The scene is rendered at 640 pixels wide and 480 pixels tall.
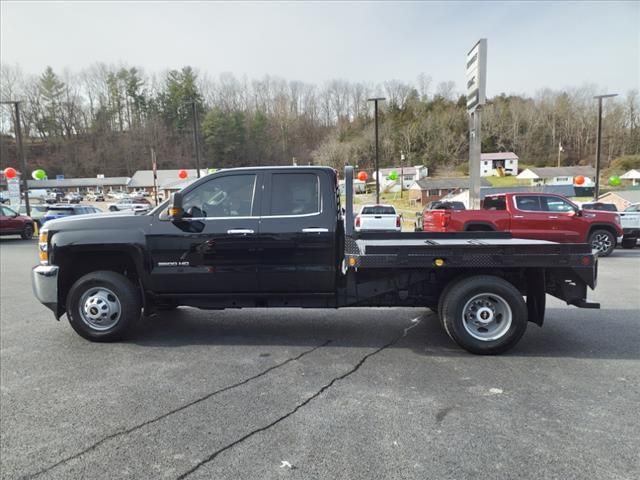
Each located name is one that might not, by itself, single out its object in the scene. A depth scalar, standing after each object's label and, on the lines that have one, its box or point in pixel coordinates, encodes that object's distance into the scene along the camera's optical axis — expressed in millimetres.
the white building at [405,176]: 78719
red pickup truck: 11773
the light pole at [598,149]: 27845
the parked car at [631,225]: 15164
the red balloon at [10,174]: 23422
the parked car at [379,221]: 17781
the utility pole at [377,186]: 32575
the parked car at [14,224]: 19609
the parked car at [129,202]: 46853
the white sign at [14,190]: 23725
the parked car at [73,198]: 69700
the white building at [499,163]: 102188
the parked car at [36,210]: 27570
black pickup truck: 4891
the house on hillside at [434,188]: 58906
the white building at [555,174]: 83625
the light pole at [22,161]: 26781
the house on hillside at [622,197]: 30453
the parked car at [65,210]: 21953
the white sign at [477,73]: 16391
